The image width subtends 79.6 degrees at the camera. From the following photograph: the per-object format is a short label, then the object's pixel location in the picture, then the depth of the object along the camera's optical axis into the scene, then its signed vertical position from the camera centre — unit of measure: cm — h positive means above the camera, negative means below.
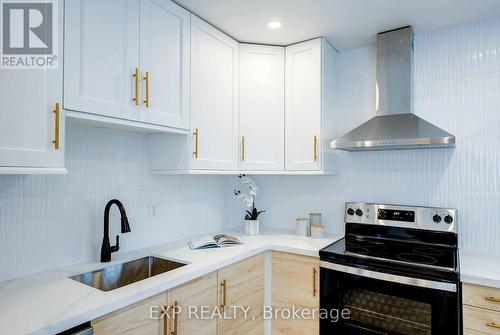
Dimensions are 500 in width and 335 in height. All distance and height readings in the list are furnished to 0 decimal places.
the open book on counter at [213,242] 192 -45
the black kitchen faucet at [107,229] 160 -30
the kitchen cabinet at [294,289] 188 -75
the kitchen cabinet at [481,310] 141 -65
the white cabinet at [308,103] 213 +51
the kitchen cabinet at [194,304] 139 -66
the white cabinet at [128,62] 126 +54
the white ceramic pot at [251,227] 235 -42
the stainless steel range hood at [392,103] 183 +48
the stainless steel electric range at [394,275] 150 -54
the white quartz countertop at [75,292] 99 -48
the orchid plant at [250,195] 238 -18
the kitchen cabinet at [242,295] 170 -74
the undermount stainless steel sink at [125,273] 151 -54
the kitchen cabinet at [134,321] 112 -59
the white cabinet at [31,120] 104 +20
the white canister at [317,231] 223 -43
